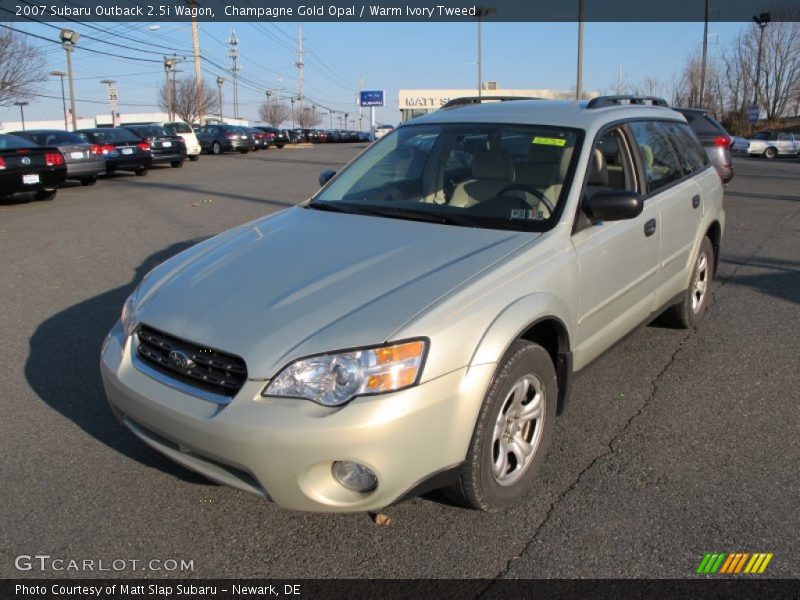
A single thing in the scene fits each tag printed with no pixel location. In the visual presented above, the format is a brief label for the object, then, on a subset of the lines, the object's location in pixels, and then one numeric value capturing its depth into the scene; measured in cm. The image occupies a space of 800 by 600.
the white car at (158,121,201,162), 2778
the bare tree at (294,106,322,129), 12818
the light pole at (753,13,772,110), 4747
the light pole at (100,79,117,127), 3822
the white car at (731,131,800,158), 3244
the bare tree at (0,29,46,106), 2711
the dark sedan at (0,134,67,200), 1299
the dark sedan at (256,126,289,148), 4281
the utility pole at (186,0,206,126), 4491
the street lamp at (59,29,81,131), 3456
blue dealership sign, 6328
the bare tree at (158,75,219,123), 6819
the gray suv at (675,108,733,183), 1238
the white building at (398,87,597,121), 6167
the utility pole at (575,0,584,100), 2336
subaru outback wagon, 255
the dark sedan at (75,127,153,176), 1966
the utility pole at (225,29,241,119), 8250
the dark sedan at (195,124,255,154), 3428
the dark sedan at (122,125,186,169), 2273
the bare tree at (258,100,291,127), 11319
